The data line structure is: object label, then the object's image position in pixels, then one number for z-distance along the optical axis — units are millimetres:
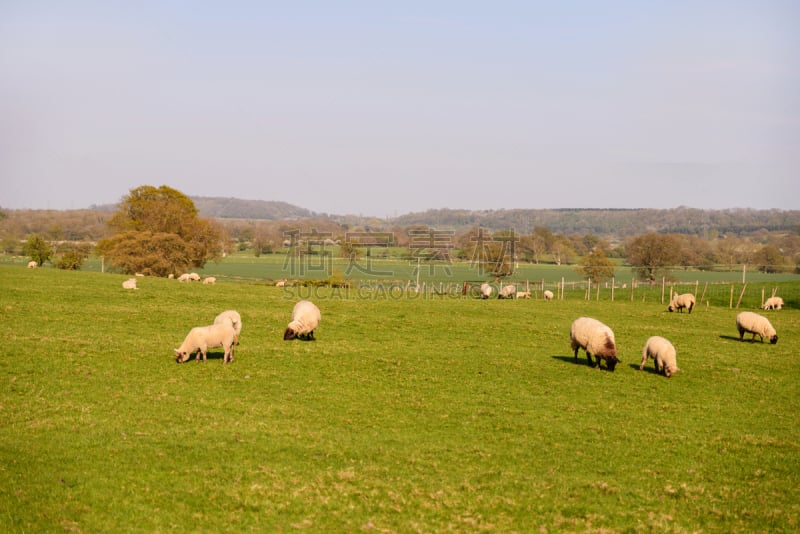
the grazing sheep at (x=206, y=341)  20484
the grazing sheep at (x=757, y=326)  30719
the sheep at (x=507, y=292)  56781
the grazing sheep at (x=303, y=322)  25781
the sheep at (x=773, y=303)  47375
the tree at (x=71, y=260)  63406
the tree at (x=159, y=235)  61500
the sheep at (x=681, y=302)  43031
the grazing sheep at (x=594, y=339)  22219
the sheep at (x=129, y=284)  38750
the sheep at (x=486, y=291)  56656
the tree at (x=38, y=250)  66625
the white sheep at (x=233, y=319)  22450
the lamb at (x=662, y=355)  21906
